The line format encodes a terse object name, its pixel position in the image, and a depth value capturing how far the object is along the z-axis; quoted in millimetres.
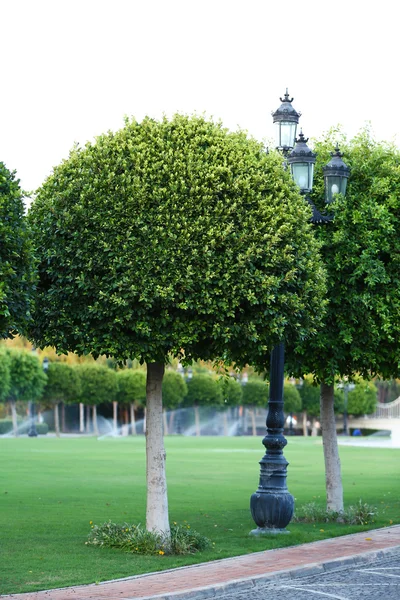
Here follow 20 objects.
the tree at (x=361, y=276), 17219
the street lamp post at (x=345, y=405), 81312
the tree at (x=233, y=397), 85812
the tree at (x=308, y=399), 91438
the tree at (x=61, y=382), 76438
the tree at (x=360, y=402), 87938
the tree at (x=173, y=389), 82000
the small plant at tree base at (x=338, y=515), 18234
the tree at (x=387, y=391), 103775
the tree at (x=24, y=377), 71375
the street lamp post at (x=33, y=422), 70562
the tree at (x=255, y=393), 89438
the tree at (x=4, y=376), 69525
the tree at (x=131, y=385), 81188
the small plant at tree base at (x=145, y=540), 14031
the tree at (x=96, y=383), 78250
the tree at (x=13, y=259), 11562
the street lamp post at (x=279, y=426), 16094
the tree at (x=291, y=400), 87188
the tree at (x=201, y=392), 86438
